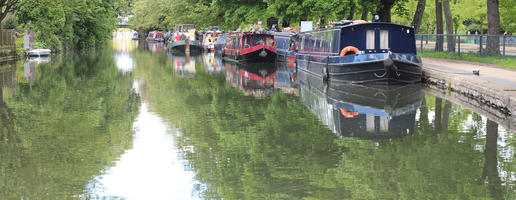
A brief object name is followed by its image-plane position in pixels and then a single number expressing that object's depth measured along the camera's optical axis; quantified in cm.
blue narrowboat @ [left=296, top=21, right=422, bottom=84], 2388
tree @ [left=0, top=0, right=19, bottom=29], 3997
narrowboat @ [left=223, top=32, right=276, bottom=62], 4284
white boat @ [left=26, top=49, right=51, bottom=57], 4794
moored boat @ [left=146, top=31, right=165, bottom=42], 12694
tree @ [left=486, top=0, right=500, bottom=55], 3061
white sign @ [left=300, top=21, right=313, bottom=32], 4219
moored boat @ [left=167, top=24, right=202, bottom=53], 6731
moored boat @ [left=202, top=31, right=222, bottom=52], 6919
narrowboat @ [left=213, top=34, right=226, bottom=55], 5457
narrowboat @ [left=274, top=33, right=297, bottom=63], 4147
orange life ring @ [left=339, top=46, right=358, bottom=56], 2542
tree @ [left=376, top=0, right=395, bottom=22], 3725
